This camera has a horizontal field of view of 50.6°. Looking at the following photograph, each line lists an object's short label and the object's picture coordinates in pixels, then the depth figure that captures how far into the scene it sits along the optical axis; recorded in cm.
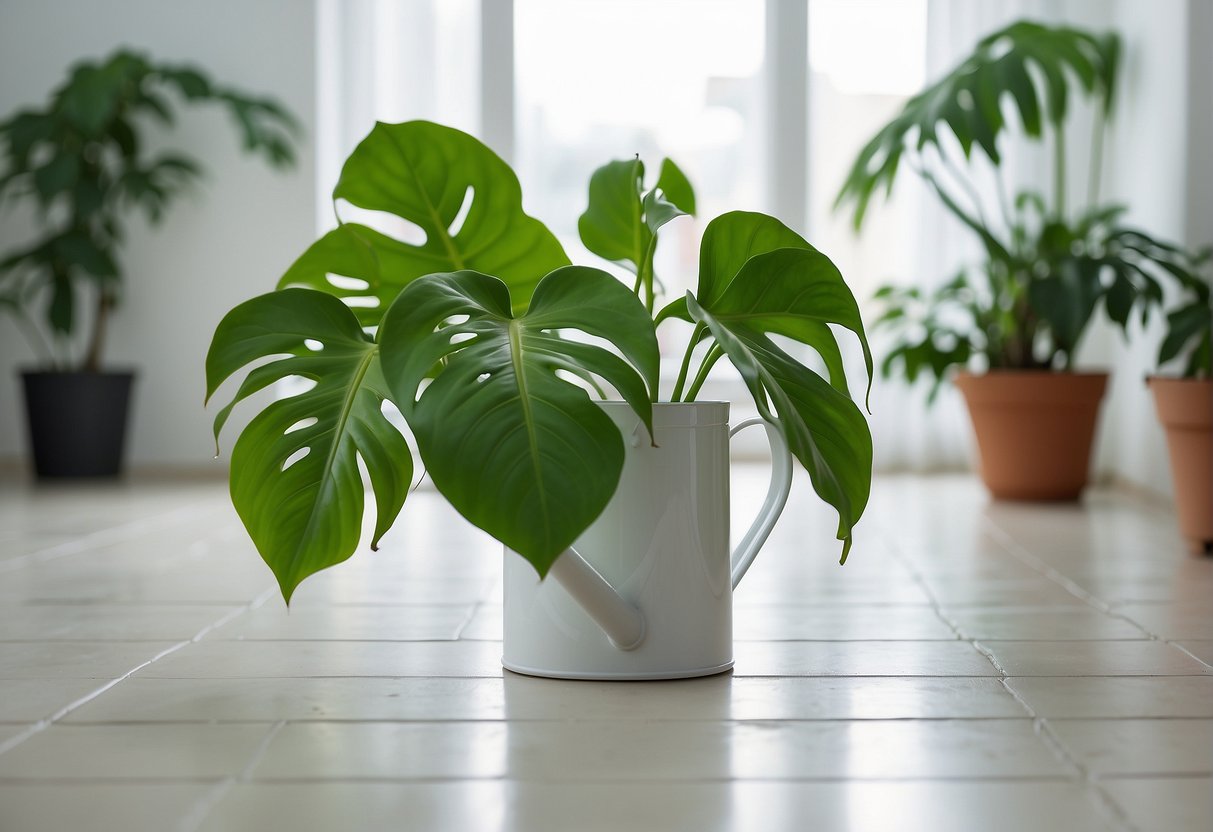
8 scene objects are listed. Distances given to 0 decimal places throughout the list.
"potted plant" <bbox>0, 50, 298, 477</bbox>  350
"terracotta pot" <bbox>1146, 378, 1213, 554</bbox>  217
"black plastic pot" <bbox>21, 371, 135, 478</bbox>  364
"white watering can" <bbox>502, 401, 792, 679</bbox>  123
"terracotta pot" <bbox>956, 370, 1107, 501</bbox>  312
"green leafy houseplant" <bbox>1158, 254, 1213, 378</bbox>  213
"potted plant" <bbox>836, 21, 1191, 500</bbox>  283
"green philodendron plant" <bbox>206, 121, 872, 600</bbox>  103
